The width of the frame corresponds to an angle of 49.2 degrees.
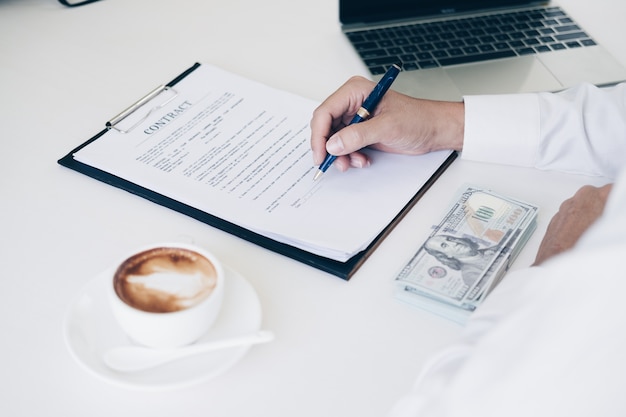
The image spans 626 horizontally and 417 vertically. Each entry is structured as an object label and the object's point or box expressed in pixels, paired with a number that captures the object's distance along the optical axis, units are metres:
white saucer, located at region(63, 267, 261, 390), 0.63
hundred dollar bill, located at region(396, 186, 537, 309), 0.73
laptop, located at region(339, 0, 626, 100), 1.09
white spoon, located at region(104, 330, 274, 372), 0.64
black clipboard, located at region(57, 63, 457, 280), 0.77
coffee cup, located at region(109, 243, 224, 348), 0.62
